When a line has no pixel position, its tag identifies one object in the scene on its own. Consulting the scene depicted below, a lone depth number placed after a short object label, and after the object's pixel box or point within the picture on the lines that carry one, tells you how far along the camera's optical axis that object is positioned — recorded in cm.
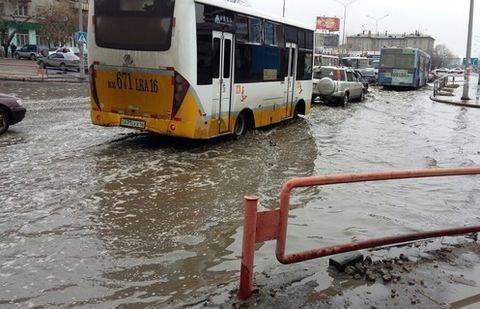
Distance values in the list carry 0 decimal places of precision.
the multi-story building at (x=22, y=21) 6152
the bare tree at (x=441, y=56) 13612
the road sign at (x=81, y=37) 2886
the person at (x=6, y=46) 5966
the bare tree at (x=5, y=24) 5877
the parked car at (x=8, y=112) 1218
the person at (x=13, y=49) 6110
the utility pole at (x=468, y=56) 3025
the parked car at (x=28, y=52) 5805
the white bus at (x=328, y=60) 3944
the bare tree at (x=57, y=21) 6131
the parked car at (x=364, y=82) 2790
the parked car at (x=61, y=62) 4194
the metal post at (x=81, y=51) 3014
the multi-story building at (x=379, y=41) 13025
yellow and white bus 1009
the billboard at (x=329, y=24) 10073
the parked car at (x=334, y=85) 2323
